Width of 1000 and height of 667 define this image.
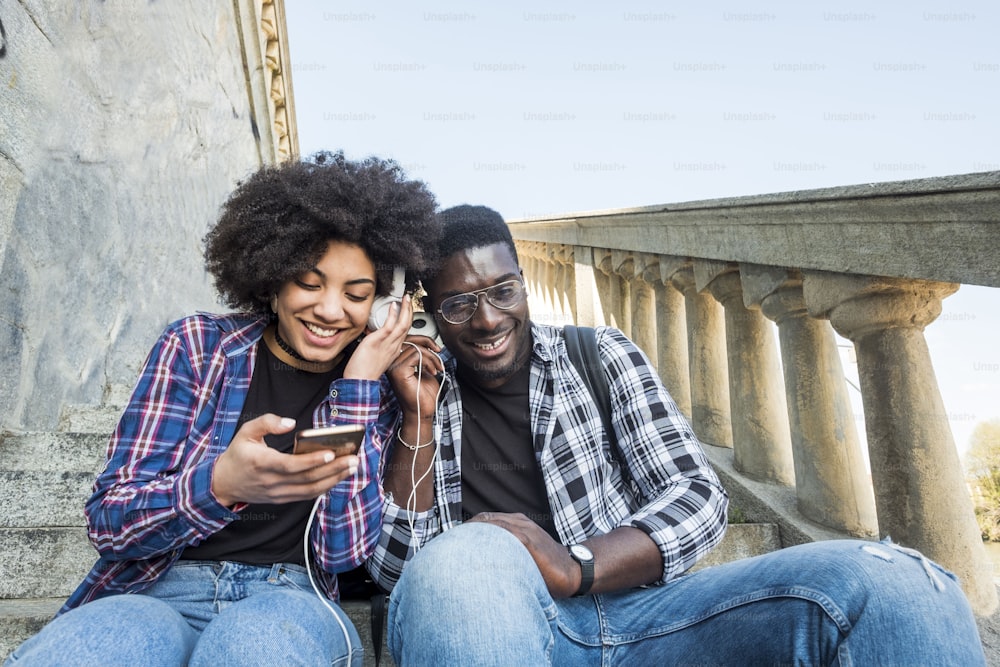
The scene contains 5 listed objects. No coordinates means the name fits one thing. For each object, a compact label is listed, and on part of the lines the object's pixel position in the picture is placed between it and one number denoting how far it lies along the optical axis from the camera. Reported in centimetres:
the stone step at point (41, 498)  223
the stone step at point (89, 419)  321
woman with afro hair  121
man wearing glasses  112
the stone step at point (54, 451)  254
